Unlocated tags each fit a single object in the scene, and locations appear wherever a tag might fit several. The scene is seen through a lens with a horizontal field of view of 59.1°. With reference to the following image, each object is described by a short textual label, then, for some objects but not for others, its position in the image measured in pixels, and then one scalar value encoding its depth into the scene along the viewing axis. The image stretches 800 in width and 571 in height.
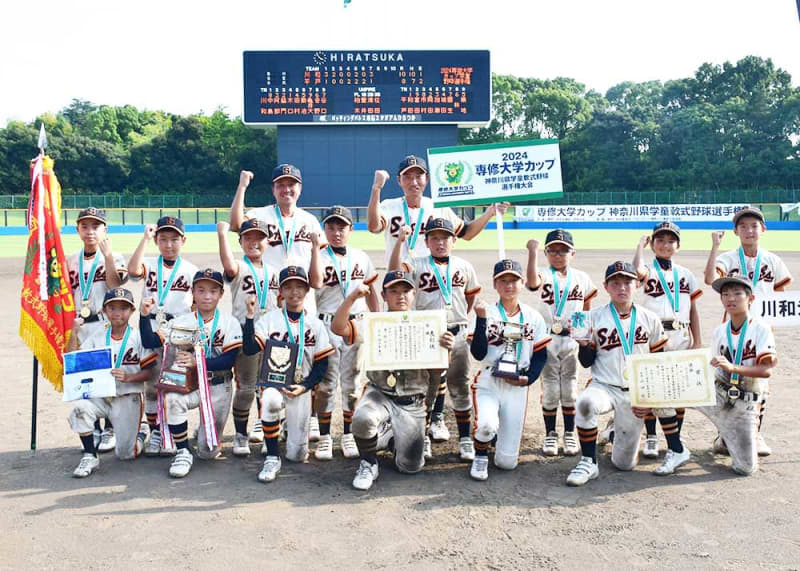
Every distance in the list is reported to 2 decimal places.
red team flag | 7.25
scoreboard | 38.84
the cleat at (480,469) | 6.33
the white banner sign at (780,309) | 7.50
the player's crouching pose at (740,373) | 6.42
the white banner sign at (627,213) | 42.38
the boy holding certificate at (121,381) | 6.61
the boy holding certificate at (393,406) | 6.30
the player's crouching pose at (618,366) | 6.43
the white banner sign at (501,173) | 8.27
